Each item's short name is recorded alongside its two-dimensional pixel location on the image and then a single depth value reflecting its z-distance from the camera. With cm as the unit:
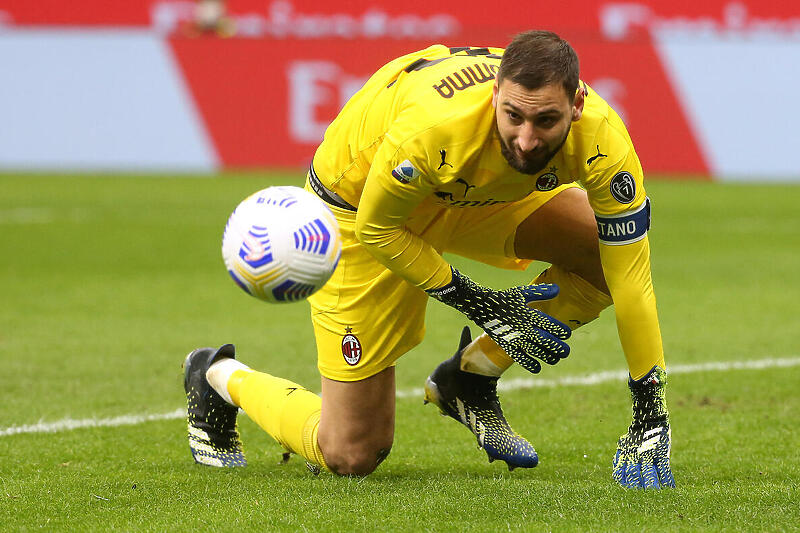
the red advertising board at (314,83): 3691
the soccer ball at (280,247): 798
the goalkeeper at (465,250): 865
